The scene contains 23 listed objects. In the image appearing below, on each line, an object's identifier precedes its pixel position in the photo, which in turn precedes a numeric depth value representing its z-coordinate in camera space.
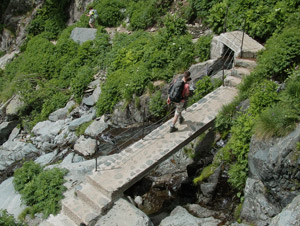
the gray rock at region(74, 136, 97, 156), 13.92
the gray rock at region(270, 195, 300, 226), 6.30
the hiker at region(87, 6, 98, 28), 21.16
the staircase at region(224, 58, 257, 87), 12.44
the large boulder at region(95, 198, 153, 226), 8.39
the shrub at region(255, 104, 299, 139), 7.86
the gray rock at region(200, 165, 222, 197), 9.53
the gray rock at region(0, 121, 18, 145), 18.98
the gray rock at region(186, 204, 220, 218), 9.00
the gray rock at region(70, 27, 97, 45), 21.32
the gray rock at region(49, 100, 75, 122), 17.84
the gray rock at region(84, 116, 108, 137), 15.08
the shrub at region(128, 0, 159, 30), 19.36
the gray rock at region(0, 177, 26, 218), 10.18
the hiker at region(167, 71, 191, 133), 9.99
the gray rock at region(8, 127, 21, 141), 18.17
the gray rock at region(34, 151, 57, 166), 13.96
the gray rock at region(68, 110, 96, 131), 15.99
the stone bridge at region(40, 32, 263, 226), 8.98
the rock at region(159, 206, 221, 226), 8.32
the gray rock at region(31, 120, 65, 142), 16.28
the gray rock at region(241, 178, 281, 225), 7.93
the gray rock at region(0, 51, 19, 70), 25.47
